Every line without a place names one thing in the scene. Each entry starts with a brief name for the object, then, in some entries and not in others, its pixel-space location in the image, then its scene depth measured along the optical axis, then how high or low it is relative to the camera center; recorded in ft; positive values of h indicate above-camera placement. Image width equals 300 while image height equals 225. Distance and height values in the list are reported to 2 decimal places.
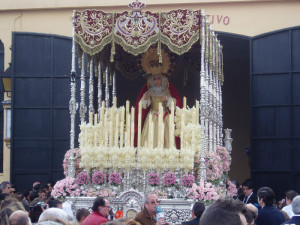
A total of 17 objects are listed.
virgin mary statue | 48.90 +2.93
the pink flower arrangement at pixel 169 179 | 42.50 -2.93
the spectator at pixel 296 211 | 20.53 -2.45
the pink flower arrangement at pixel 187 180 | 42.37 -2.96
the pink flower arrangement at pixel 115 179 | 43.68 -2.98
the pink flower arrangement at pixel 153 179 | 42.86 -2.93
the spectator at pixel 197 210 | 26.80 -3.12
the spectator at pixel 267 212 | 27.58 -3.25
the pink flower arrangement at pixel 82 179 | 44.19 -3.02
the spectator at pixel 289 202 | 33.22 -3.56
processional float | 42.91 +0.12
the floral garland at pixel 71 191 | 43.25 -3.74
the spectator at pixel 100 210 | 27.69 -3.28
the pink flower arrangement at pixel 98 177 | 43.86 -2.88
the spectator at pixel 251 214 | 22.54 -2.83
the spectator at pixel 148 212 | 27.45 -3.28
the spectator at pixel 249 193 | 45.78 -4.09
